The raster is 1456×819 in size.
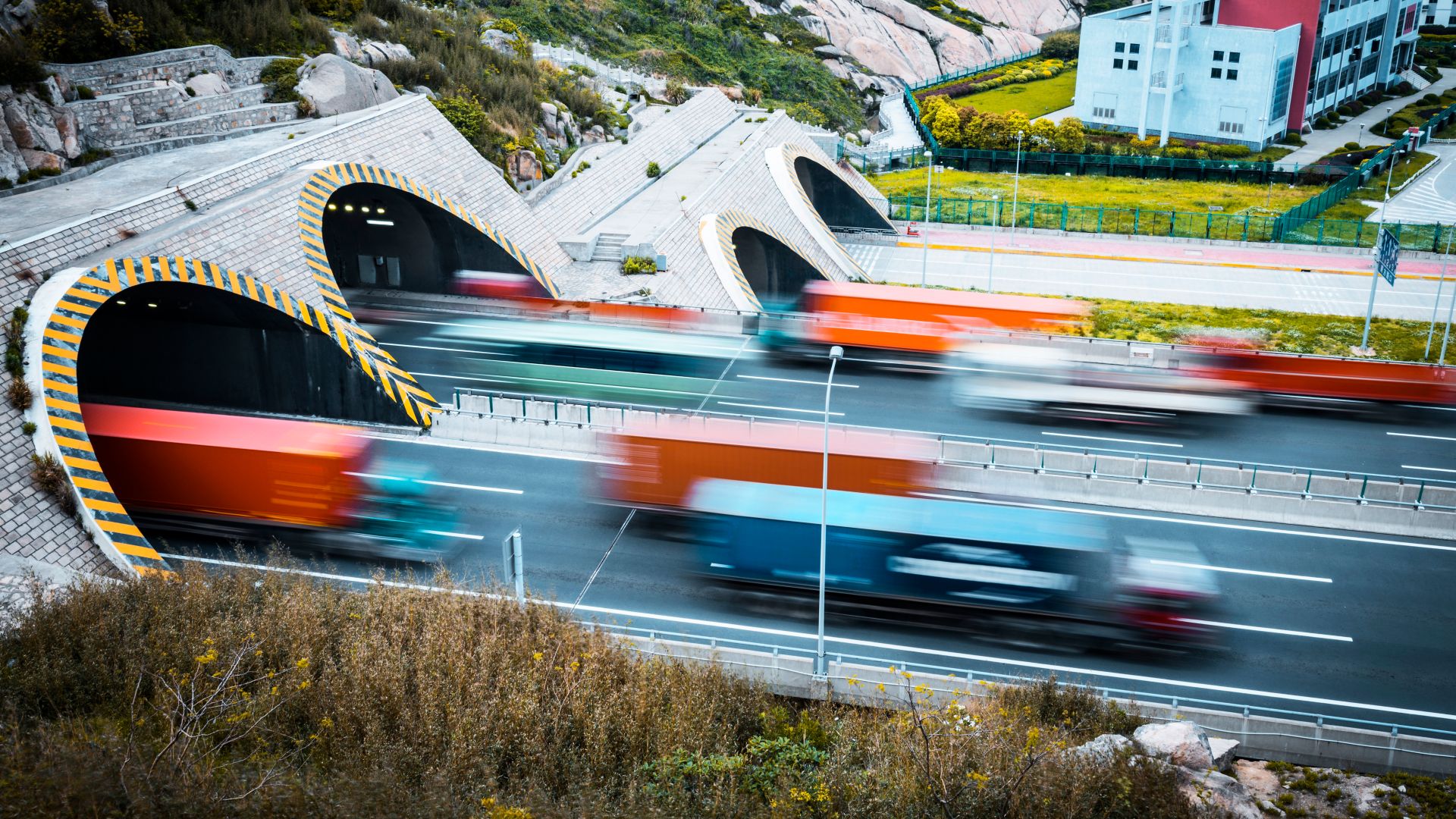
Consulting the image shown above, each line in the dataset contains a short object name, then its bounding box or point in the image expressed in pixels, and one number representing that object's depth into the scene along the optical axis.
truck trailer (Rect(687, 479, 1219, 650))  27.38
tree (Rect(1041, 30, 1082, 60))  121.38
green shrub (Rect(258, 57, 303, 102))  50.75
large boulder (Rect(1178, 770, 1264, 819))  19.56
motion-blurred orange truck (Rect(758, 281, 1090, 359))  44.62
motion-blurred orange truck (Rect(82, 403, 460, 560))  30.67
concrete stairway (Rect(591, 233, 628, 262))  51.03
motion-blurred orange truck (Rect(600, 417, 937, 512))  31.64
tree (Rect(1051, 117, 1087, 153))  82.94
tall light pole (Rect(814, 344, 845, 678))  24.17
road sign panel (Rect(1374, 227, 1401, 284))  47.25
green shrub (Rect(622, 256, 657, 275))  48.97
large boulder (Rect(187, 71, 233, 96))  49.09
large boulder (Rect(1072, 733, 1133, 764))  19.83
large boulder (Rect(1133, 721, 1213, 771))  20.89
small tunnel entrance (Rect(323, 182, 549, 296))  46.88
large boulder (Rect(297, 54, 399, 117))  50.94
